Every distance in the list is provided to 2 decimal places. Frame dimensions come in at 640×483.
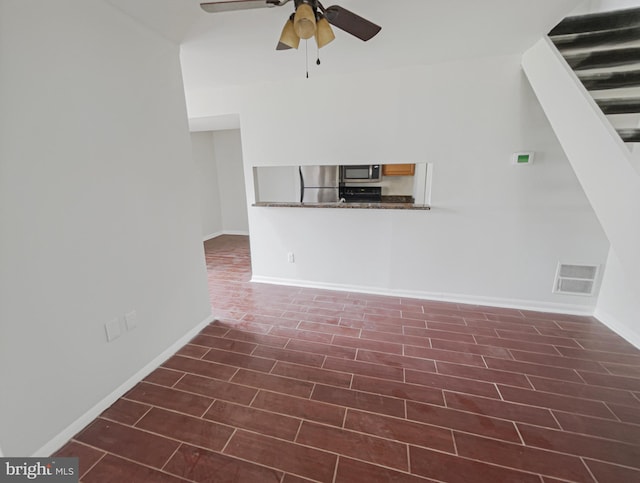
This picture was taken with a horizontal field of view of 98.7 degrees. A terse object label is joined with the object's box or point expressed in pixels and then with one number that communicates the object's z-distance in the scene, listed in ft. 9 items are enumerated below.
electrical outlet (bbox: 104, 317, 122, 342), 5.51
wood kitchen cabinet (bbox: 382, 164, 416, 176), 11.96
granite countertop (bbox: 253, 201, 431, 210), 9.45
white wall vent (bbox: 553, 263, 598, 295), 8.63
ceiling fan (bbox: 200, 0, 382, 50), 4.40
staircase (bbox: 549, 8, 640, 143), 5.99
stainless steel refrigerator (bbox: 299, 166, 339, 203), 11.42
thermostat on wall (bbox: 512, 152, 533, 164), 8.21
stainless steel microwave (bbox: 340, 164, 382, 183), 10.72
